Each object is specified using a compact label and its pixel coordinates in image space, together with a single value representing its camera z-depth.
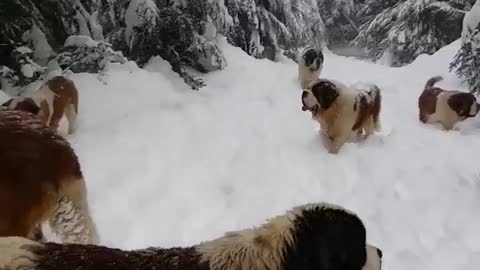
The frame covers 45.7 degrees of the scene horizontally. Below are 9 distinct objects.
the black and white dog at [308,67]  10.80
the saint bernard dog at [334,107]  6.76
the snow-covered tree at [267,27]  12.76
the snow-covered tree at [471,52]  9.12
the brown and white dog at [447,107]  8.22
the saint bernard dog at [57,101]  6.12
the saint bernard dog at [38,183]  2.97
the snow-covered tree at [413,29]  18.30
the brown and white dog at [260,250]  2.21
